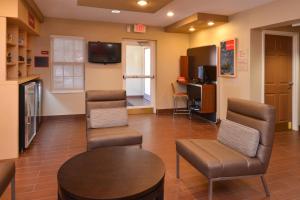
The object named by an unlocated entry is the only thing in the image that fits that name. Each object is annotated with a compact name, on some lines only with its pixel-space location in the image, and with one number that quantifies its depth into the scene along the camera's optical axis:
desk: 5.89
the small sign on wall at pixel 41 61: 5.95
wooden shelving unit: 4.20
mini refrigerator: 3.58
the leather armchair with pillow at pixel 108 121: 3.07
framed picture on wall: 5.29
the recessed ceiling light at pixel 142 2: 4.28
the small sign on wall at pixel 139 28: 6.59
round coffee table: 1.58
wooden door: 5.05
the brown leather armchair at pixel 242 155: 2.21
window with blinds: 6.18
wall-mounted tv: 6.31
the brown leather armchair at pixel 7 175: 1.82
